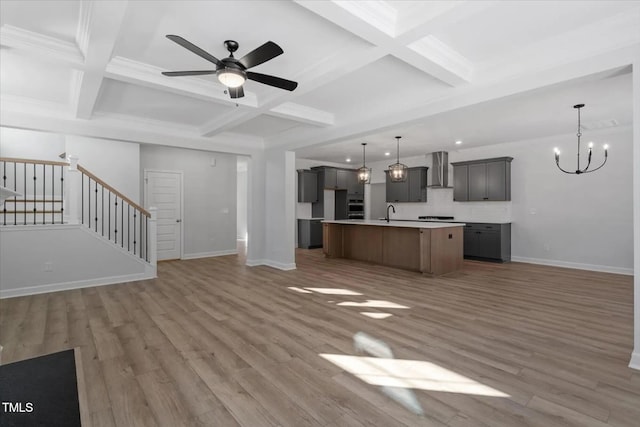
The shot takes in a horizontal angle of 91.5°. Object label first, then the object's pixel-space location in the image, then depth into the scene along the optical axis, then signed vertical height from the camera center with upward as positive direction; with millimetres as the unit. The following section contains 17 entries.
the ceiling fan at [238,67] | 2461 +1281
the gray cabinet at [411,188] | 8680 +713
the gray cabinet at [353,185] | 10281 +919
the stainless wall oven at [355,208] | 10312 +141
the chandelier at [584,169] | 4695 +1042
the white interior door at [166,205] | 7383 +159
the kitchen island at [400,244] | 5664 -656
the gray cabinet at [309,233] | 9633 -657
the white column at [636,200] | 2451 +105
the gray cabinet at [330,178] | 9656 +1083
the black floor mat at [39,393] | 1620 -1117
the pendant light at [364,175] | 7034 +850
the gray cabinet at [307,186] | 9562 +807
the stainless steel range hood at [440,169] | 8234 +1162
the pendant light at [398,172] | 6254 +815
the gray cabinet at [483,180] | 7156 +793
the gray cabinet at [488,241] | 6984 -658
